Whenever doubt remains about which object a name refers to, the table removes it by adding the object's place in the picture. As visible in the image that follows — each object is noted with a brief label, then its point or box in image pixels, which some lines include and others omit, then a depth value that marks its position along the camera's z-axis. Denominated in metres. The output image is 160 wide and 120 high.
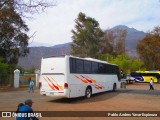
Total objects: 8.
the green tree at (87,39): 38.11
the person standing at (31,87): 14.39
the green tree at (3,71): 18.87
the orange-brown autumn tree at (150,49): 38.15
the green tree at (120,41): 41.80
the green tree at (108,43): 41.90
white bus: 9.81
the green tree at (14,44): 22.09
